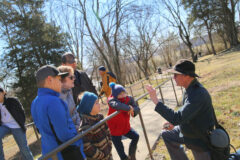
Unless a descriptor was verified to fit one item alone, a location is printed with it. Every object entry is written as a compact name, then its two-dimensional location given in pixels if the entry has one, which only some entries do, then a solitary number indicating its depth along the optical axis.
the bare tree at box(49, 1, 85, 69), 14.96
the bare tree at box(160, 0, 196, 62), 27.06
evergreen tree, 12.84
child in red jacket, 2.78
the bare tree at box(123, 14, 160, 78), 23.59
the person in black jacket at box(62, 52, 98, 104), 3.29
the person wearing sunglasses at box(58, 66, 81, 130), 2.29
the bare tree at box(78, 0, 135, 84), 10.89
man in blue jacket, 1.56
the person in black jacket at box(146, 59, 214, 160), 1.94
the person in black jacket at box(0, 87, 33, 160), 3.13
